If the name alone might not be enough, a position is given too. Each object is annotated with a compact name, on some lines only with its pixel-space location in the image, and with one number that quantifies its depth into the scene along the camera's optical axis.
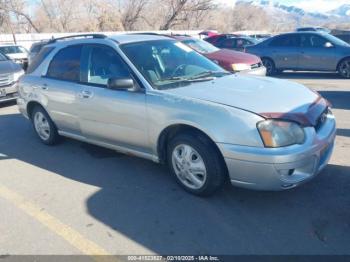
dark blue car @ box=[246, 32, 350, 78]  11.77
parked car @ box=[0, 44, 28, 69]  17.58
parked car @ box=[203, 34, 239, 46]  16.98
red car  9.57
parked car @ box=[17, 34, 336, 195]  3.50
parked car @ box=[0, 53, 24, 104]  9.45
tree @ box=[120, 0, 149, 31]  43.81
